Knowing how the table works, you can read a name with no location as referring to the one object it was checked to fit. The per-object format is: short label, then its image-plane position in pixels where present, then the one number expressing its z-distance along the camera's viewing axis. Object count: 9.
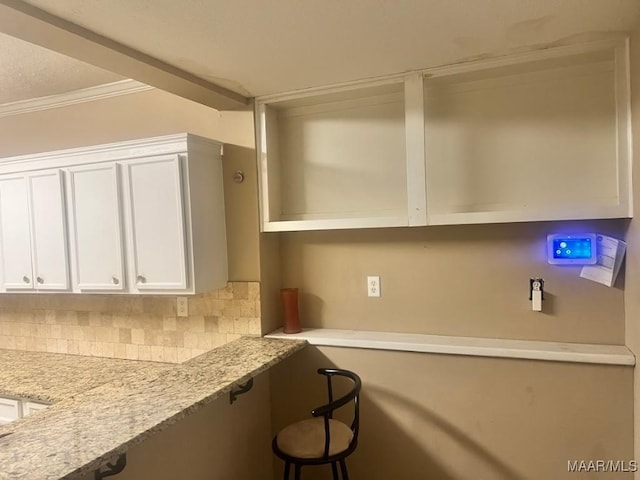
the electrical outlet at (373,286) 2.50
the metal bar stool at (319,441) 1.87
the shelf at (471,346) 2.00
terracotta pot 2.54
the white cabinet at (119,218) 2.31
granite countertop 1.26
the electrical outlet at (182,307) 2.65
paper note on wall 1.99
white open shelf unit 2.05
